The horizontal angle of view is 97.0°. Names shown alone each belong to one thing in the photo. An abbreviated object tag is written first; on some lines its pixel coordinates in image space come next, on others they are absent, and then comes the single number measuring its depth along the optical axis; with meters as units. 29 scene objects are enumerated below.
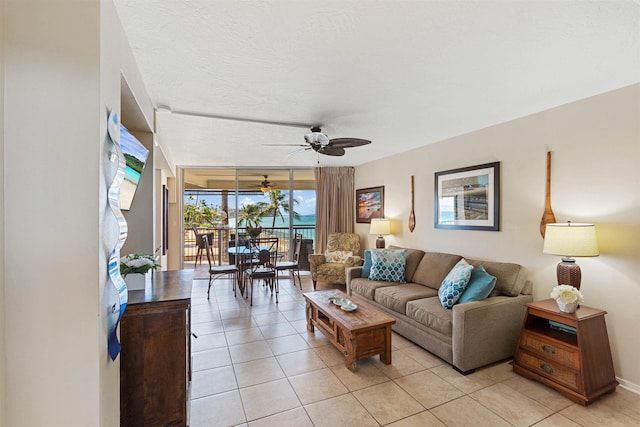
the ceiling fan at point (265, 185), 6.48
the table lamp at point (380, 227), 4.86
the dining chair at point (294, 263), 4.98
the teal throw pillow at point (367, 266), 4.18
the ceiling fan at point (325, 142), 3.03
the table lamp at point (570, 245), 2.24
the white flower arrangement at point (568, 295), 2.20
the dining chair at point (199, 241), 6.79
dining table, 4.72
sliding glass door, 6.21
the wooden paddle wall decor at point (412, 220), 4.48
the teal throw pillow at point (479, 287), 2.69
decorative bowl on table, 2.92
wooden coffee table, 2.54
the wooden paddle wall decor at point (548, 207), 2.74
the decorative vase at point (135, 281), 1.96
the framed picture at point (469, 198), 3.26
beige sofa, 2.50
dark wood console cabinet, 1.56
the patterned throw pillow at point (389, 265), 3.91
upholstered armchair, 5.02
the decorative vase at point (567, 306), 2.22
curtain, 6.04
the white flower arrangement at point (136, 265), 1.66
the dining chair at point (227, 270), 4.75
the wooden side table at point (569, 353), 2.12
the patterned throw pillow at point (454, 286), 2.79
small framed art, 5.32
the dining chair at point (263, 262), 4.45
